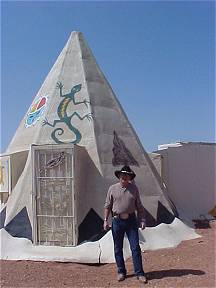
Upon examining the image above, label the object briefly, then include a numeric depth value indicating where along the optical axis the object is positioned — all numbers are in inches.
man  221.3
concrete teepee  309.1
